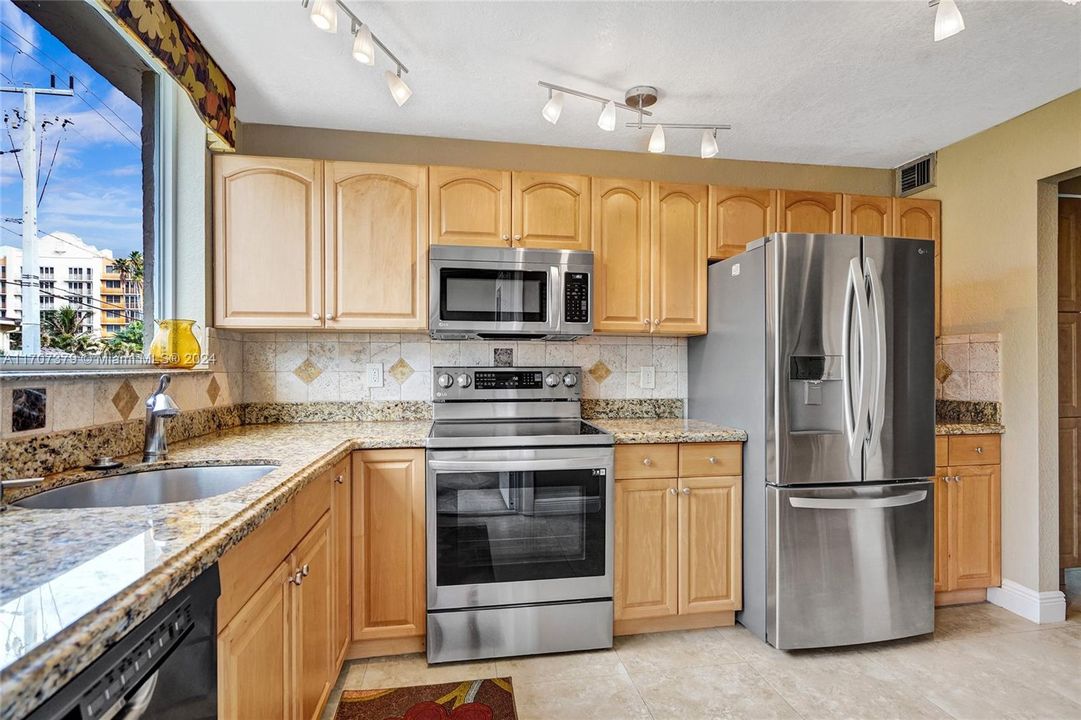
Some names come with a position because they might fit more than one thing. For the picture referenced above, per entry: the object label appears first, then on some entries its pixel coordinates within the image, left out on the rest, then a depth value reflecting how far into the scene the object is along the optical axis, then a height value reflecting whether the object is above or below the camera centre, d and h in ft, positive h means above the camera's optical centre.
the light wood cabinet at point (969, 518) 8.51 -2.51
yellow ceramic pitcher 6.38 +0.24
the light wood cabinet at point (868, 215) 9.32 +2.65
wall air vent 9.75 +3.57
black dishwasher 2.01 -1.37
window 4.60 +1.88
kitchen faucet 5.17 -0.55
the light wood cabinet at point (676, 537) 7.52 -2.51
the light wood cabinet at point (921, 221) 9.51 +2.59
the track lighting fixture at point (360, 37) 5.02 +3.38
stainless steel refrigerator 7.14 -1.02
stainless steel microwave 7.82 +1.09
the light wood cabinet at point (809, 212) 9.11 +2.65
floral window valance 5.11 +3.42
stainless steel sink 4.31 -1.11
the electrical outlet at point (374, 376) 8.88 -0.20
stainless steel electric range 6.98 -2.43
